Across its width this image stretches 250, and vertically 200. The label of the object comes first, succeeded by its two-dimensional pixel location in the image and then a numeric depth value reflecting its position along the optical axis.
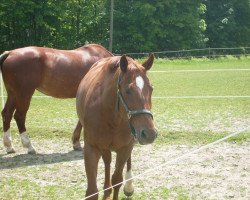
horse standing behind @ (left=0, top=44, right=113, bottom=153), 6.55
